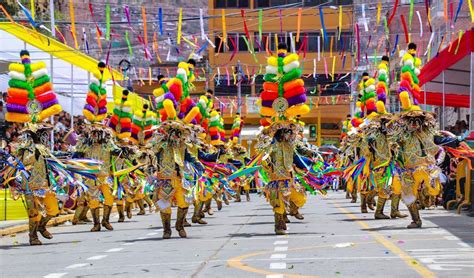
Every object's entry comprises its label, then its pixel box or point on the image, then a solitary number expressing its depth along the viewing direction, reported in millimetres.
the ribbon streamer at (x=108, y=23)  27809
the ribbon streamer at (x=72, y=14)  26888
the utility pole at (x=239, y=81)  58438
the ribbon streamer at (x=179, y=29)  28172
